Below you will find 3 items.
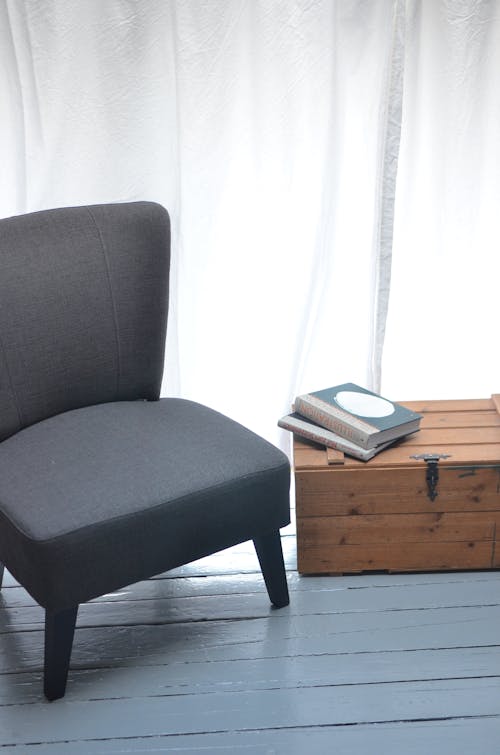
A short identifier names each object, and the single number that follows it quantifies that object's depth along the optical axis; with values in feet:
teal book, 6.93
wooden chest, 6.85
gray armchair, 5.67
